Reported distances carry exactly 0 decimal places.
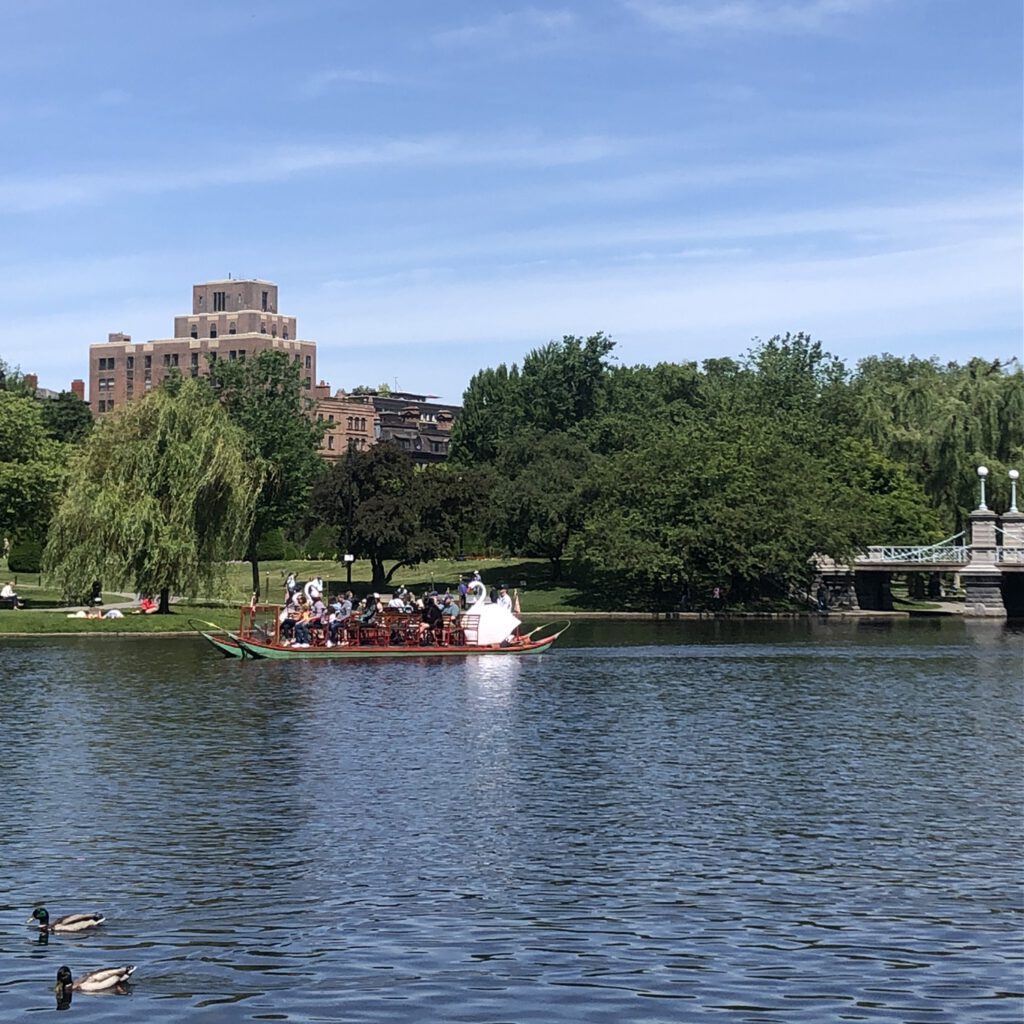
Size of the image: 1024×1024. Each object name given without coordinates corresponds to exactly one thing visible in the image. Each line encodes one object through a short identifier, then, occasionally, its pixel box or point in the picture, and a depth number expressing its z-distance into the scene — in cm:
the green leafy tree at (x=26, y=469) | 8181
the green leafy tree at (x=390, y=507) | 9988
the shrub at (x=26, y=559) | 10950
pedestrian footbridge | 9312
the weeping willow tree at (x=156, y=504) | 7119
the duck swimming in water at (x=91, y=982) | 1716
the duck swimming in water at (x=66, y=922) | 1942
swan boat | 5922
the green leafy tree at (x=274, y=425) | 10544
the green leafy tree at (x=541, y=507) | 10638
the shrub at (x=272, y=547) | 12725
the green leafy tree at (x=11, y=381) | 10712
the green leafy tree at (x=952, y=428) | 9956
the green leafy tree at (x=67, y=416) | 14900
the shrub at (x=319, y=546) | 12769
